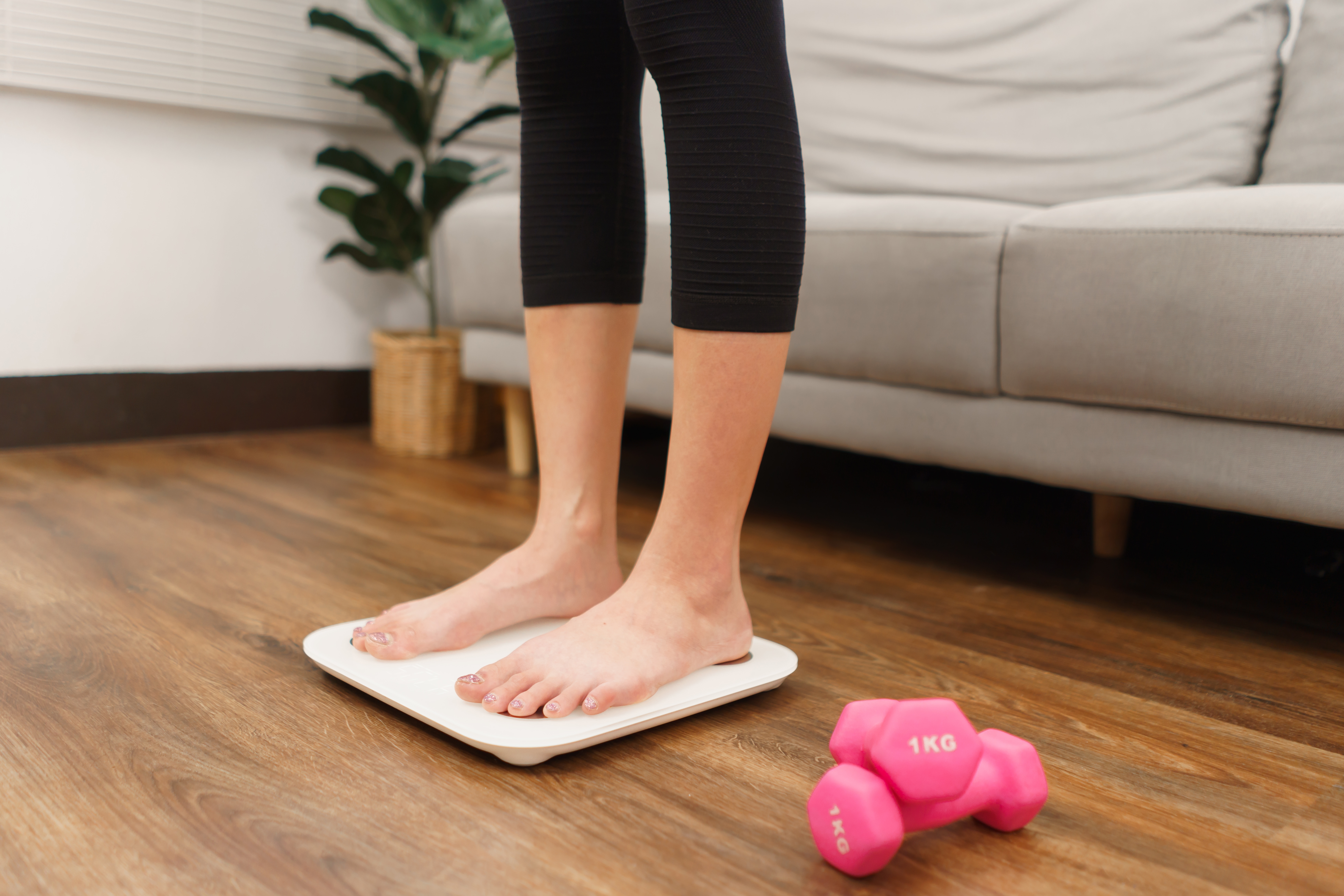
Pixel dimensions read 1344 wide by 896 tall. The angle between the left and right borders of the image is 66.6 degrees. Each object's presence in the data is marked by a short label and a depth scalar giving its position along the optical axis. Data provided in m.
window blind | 1.69
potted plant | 1.86
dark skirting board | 1.77
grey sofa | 0.91
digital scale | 0.63
